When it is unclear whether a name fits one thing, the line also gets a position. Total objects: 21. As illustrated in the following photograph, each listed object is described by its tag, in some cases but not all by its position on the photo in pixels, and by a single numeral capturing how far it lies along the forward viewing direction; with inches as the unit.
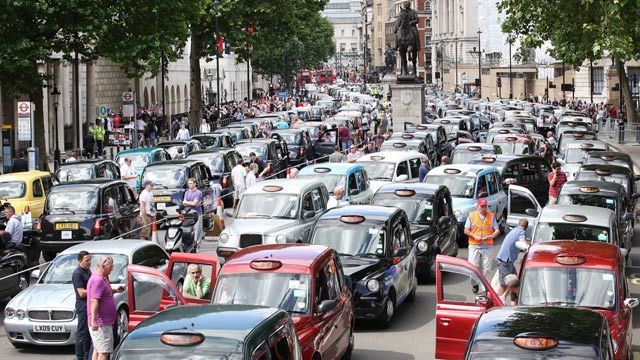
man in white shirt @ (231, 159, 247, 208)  1248.8
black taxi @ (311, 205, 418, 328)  703.7
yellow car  1091.3
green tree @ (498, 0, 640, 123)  1273.4
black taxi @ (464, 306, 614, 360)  418.0
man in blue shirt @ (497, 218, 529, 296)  708.0
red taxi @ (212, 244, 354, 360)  552.1
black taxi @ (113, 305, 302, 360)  396.5
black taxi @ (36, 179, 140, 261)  989.2
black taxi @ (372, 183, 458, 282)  882.1
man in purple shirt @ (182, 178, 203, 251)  1058.7
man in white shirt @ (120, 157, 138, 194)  1316.4
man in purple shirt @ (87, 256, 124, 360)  542.0
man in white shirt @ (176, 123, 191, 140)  1920.9
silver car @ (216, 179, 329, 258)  877.8
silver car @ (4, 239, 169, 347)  667.4
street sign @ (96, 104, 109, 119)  2395.4
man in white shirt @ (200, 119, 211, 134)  2182.6
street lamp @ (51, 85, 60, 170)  1823.3
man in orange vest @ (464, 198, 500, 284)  764.6
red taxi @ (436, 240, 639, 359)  554.6
